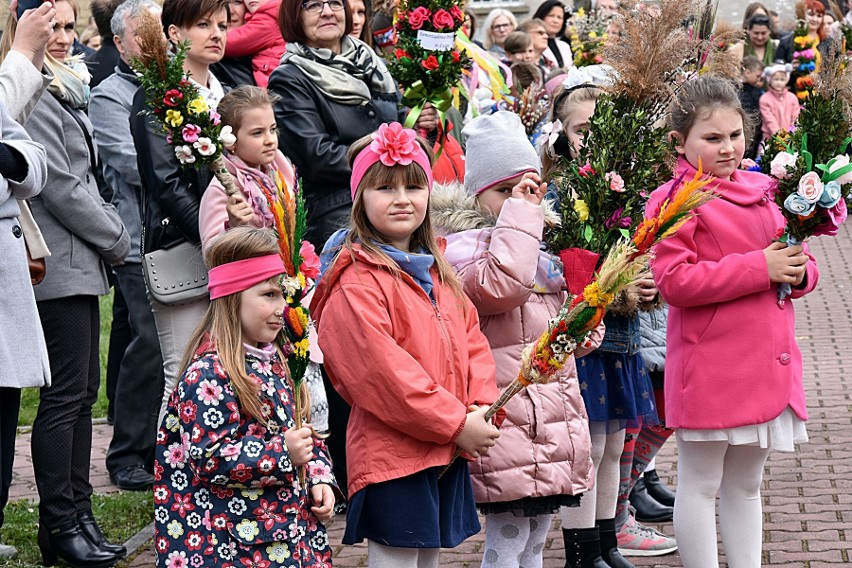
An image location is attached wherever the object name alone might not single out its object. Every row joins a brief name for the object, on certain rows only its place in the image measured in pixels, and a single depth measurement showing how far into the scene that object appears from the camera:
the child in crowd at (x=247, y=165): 9.84
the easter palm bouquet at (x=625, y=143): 8.13
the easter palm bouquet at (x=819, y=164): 8.38
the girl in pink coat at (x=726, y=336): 8.86
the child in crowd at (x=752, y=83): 30.64
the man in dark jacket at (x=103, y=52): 14.14
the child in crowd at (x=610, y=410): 9.77
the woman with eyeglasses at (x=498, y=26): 25.40
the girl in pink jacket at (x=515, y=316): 8.43
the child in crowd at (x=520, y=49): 20.84
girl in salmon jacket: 7.62
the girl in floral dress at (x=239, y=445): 7.28
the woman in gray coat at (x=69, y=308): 10.05
